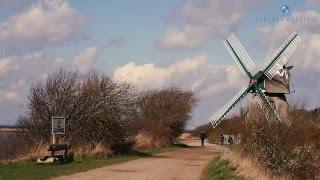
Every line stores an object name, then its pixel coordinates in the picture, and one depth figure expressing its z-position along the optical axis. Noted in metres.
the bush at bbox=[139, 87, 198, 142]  59.97
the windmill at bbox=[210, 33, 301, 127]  45.00
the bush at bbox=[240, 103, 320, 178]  22.66
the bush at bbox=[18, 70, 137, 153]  34.59
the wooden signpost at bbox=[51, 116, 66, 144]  30.61
